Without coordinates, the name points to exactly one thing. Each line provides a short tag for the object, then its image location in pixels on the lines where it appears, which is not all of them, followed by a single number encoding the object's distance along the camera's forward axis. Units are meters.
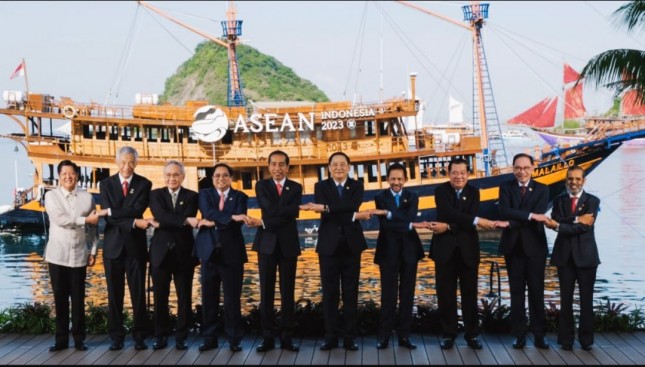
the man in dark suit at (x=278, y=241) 7.54
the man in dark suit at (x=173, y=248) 7.50
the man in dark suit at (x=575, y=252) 7.40
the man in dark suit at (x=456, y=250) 7.51
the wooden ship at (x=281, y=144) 29.97
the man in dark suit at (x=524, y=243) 7.48
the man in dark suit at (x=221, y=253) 7.51
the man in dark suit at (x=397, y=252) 7.57
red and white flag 32.34
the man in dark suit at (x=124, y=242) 7.56
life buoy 30.56
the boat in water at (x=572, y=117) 31.92
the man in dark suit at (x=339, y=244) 7.52
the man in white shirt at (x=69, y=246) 7.49
